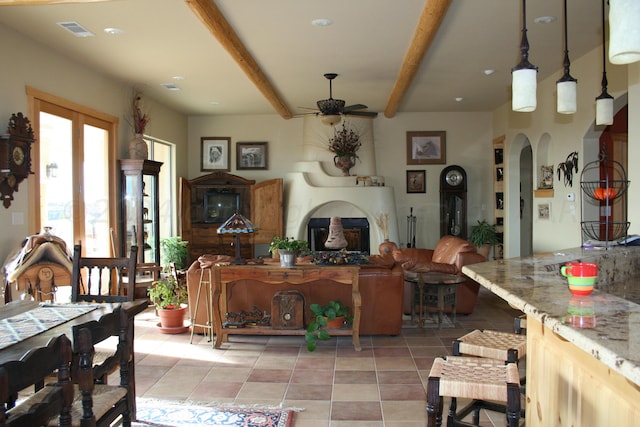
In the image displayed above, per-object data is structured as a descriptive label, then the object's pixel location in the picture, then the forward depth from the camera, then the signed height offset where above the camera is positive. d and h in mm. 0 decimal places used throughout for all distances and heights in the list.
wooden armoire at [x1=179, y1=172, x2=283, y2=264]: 9000 +61
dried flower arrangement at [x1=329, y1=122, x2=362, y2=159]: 9219 +1239
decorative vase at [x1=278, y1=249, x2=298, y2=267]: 4777 -419
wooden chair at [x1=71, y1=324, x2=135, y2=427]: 1900 -764
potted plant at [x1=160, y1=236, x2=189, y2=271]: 8188 -607
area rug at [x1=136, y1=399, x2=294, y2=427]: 3150 -1263
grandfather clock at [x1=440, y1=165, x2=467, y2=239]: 9359 +221
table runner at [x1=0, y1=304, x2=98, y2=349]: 2259 -524
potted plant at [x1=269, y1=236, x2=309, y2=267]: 4781 -372
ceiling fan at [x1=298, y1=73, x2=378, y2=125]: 6672 +1351
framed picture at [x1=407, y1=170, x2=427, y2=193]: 9609 +544
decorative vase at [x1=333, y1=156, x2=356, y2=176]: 9180 +872
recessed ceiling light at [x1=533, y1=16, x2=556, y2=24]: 4724 +1749
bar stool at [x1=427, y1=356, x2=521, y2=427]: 1935 -655
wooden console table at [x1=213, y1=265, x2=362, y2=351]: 4652 -587
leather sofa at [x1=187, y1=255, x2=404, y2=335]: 4918 -784
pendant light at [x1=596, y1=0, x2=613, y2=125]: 3354 +669
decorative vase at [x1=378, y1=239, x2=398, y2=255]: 7355 -487
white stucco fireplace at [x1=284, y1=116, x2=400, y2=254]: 9062 +363
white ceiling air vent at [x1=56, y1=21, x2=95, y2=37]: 4775 +1736
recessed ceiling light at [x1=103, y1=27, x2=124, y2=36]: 4949 +1742
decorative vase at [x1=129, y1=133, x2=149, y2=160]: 6859 +857
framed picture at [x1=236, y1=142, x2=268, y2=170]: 9727 +1048
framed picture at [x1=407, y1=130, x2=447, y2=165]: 9578 +1200
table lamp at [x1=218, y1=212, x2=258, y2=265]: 4820 -134
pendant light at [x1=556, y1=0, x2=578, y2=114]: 2861 +654
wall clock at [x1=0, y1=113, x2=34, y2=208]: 4547 +524
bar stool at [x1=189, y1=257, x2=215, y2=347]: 4902 -778
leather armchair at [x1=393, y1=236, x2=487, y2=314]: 5652 -612
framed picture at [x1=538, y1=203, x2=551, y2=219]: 7028 -2
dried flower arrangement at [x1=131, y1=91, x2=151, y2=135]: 7238 +1345
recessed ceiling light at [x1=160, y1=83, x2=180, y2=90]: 7219 +1778
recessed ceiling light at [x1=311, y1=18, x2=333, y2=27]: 4762 +1747
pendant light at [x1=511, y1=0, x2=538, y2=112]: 2489 +614
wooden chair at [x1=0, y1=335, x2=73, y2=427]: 1508 -504
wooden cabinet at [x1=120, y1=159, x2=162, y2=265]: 6719 +117
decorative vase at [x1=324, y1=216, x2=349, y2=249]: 6414 -297
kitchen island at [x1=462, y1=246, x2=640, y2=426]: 1444 -376
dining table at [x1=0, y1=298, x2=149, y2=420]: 2137 -525
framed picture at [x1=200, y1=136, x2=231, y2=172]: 9781 +1114
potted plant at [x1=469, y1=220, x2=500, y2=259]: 8953 -425
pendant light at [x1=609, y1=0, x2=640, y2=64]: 1693 +605
